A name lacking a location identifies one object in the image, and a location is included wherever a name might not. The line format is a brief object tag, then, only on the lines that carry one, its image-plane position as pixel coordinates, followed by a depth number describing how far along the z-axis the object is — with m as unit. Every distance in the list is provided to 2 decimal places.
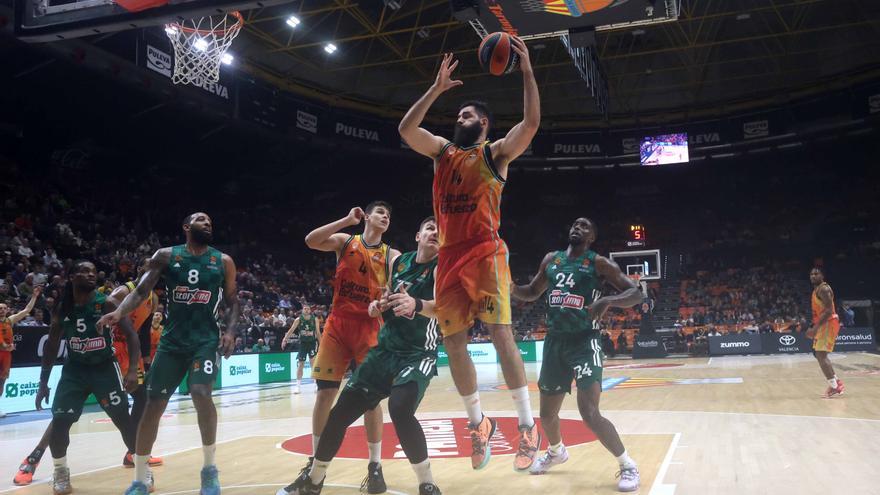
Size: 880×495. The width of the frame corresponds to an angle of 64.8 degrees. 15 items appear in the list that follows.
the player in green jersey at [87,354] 6.23
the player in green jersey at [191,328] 5.27
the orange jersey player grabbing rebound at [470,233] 4.42
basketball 4.36
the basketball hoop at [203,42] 12.06
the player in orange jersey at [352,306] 5.70
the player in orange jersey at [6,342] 11.94
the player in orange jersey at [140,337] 6.68
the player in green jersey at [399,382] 4.79
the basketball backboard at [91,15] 6.88
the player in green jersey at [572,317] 5.79
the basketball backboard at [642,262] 27.20
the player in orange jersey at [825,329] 11.59
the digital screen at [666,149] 31.45
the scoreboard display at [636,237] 27.95
